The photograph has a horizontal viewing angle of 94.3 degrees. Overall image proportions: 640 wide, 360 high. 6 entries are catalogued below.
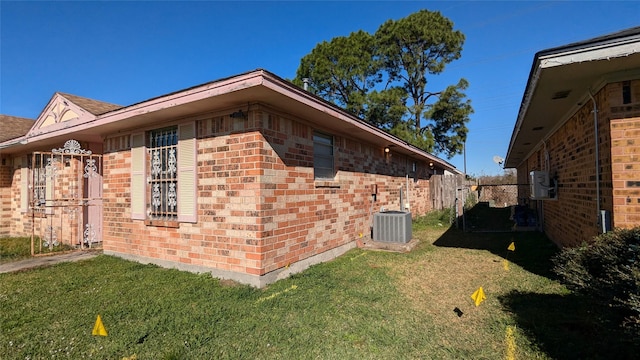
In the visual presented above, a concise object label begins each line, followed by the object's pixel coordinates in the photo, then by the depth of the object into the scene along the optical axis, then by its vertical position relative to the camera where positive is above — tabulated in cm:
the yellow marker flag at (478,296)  360 -140
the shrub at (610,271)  228 -84
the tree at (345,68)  2033 +801
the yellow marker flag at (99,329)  280 -136
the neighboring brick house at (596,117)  331 +86
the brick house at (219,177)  450 +16
